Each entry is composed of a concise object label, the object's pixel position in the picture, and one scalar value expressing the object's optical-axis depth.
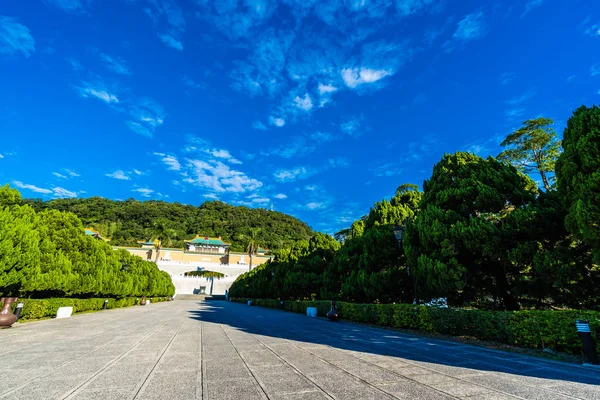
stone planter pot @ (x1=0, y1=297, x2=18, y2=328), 9.27
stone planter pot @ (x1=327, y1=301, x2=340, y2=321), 14.28
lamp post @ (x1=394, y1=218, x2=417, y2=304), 11.71
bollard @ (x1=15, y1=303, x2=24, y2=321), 10.21
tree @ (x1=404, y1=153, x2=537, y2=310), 9.20
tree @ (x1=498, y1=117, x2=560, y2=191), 17.94
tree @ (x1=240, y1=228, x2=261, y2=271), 69.80
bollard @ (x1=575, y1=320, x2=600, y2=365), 5.46
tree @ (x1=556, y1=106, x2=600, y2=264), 6.25
